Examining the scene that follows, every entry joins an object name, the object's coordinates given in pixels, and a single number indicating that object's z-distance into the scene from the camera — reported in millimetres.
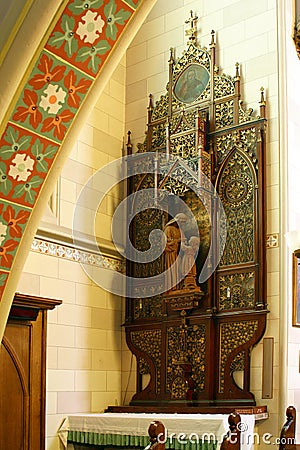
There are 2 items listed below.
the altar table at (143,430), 6105
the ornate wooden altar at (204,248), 7328
